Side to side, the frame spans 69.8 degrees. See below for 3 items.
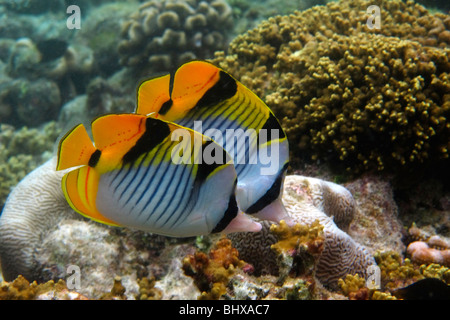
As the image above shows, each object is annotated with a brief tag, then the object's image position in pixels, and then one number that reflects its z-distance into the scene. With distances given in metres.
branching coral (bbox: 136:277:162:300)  2.34
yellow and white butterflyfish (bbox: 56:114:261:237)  1.22
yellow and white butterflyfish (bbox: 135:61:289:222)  1.57
